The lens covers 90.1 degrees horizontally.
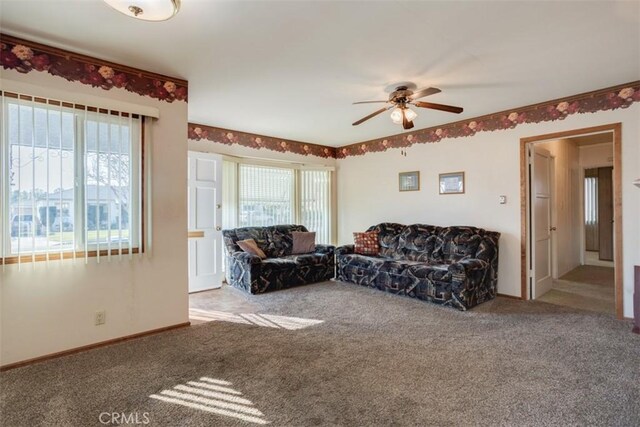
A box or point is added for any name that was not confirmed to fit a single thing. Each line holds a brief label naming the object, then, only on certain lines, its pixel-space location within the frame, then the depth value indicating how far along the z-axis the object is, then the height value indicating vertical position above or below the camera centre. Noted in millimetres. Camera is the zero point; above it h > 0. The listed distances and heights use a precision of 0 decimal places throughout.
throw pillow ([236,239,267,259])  4855 -511
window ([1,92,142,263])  2367 +290
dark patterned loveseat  4531 -746
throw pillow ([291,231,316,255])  5504 -509
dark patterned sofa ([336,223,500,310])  3802 -711
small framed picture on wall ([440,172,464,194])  4773 +441
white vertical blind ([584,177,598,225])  7465 +238
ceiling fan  3283 +1131
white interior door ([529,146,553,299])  4227 -149
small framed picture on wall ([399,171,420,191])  5316 +533
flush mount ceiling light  1814 +1211
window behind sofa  5324 +320
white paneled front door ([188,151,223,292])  4645 -103
